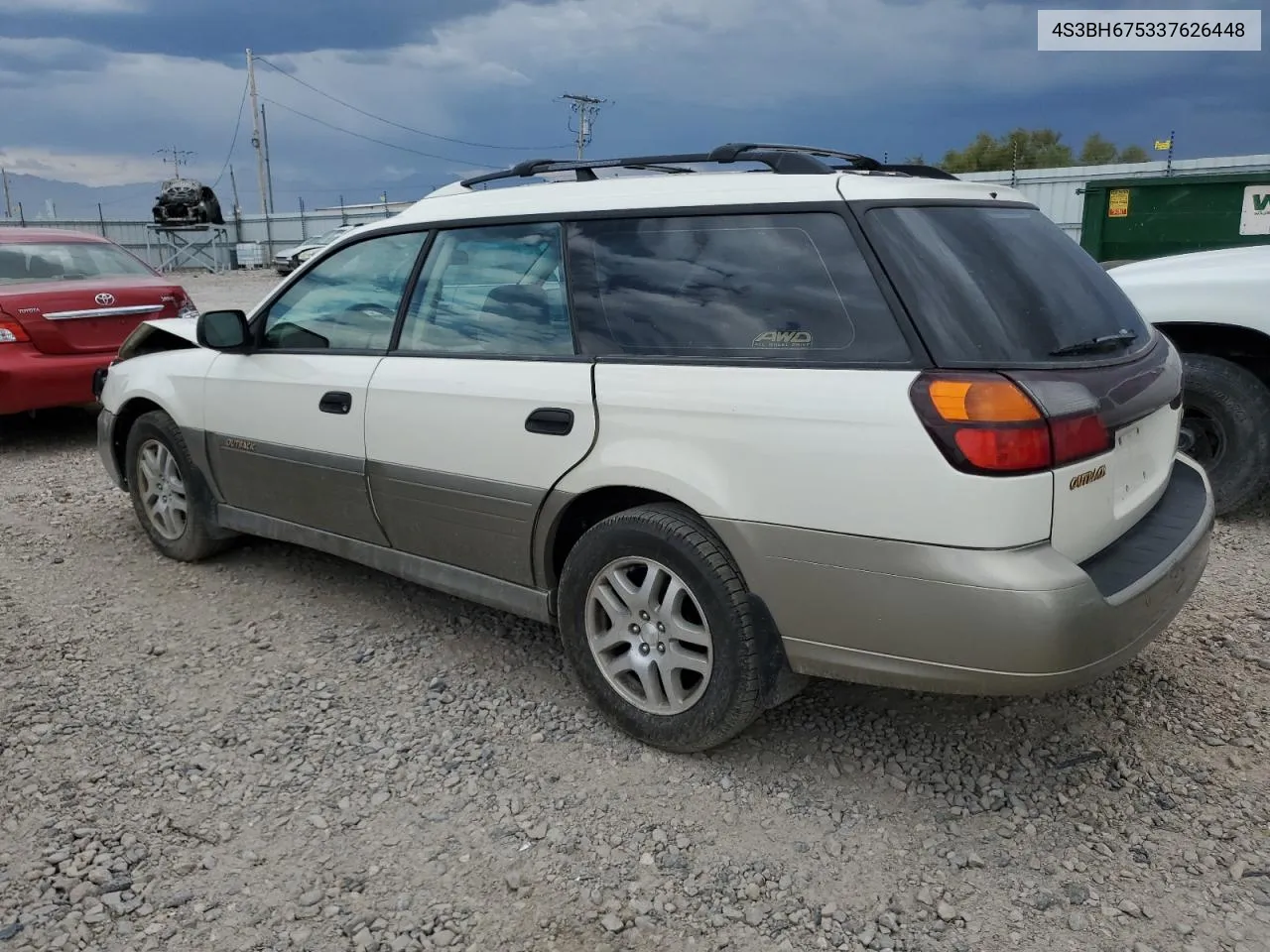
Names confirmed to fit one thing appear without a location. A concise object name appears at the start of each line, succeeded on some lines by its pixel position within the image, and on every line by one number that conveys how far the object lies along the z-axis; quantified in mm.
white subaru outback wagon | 2463
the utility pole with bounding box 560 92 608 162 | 67375
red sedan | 7078
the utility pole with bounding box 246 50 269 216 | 50938
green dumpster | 7988
